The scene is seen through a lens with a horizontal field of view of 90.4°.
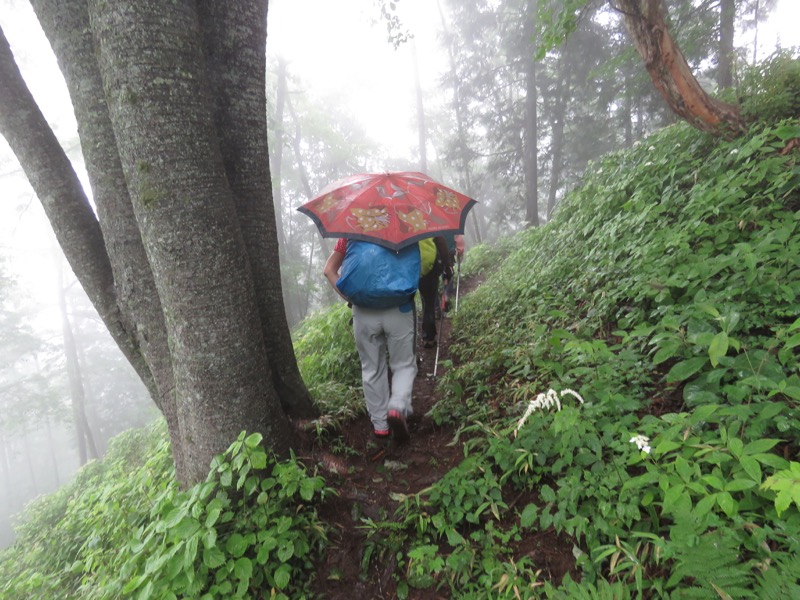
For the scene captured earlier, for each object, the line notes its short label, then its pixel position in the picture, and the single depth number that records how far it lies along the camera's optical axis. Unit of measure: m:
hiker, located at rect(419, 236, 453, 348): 4.06
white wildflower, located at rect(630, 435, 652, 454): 1.67
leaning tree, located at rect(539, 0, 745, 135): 3.81
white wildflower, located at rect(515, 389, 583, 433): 2.06
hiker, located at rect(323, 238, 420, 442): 3.07
